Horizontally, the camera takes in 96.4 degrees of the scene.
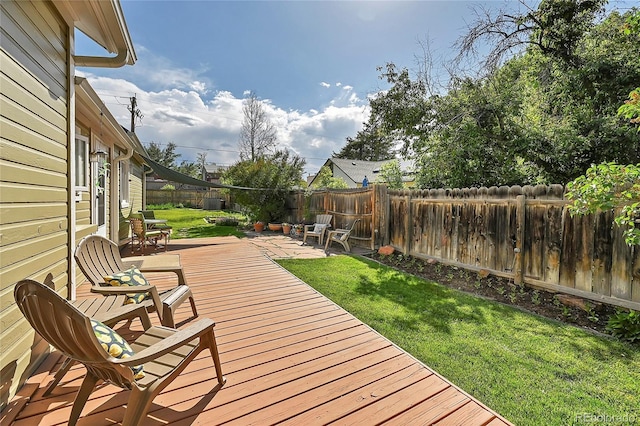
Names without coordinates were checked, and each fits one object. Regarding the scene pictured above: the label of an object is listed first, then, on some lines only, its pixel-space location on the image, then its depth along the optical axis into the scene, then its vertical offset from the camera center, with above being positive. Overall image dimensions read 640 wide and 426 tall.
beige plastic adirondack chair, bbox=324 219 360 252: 7.75 -0.94
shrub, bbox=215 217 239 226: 13.48 -1.00
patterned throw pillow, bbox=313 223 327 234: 8.84 -0.79
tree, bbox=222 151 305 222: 11.99 +0.73
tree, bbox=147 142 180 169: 37.50 +6.30
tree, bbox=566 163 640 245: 2.95 +0.17
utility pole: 18.80 +5.96
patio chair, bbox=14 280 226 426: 1.42 -0.83
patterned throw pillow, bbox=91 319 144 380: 1.55 -0.81
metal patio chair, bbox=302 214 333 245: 8.78 -0.78
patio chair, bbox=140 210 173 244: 7.56 -0.75
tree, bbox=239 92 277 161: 21.66 +5.42
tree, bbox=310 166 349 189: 12.07 +0.89
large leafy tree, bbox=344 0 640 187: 5.38 +2.28
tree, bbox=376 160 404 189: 10.52 +1.11
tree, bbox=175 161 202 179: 40.57 +4.59
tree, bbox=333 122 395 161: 32.19 +6.10
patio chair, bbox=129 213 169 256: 6.66 -0.79
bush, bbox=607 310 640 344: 3.01 -1.30
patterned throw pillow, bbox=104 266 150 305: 2.76 -0.81
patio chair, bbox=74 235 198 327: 2.58 -0.81
